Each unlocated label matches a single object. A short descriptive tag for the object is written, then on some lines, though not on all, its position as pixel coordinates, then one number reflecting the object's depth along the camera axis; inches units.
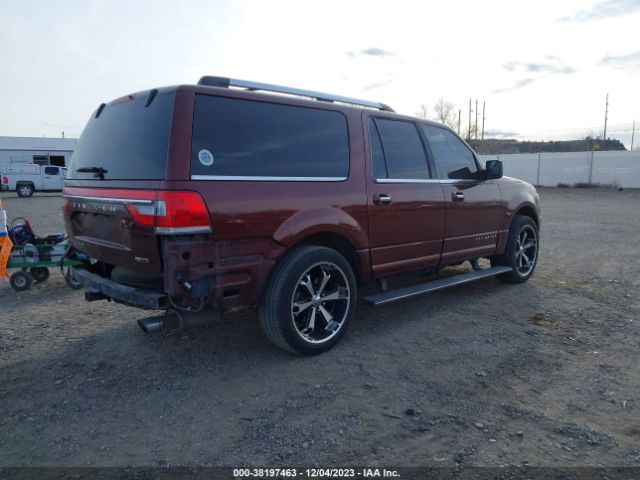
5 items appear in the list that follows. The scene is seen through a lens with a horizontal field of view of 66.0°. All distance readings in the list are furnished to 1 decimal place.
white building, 1316.4
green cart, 233.6
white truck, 1047.0
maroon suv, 128.5
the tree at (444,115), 2304.4
